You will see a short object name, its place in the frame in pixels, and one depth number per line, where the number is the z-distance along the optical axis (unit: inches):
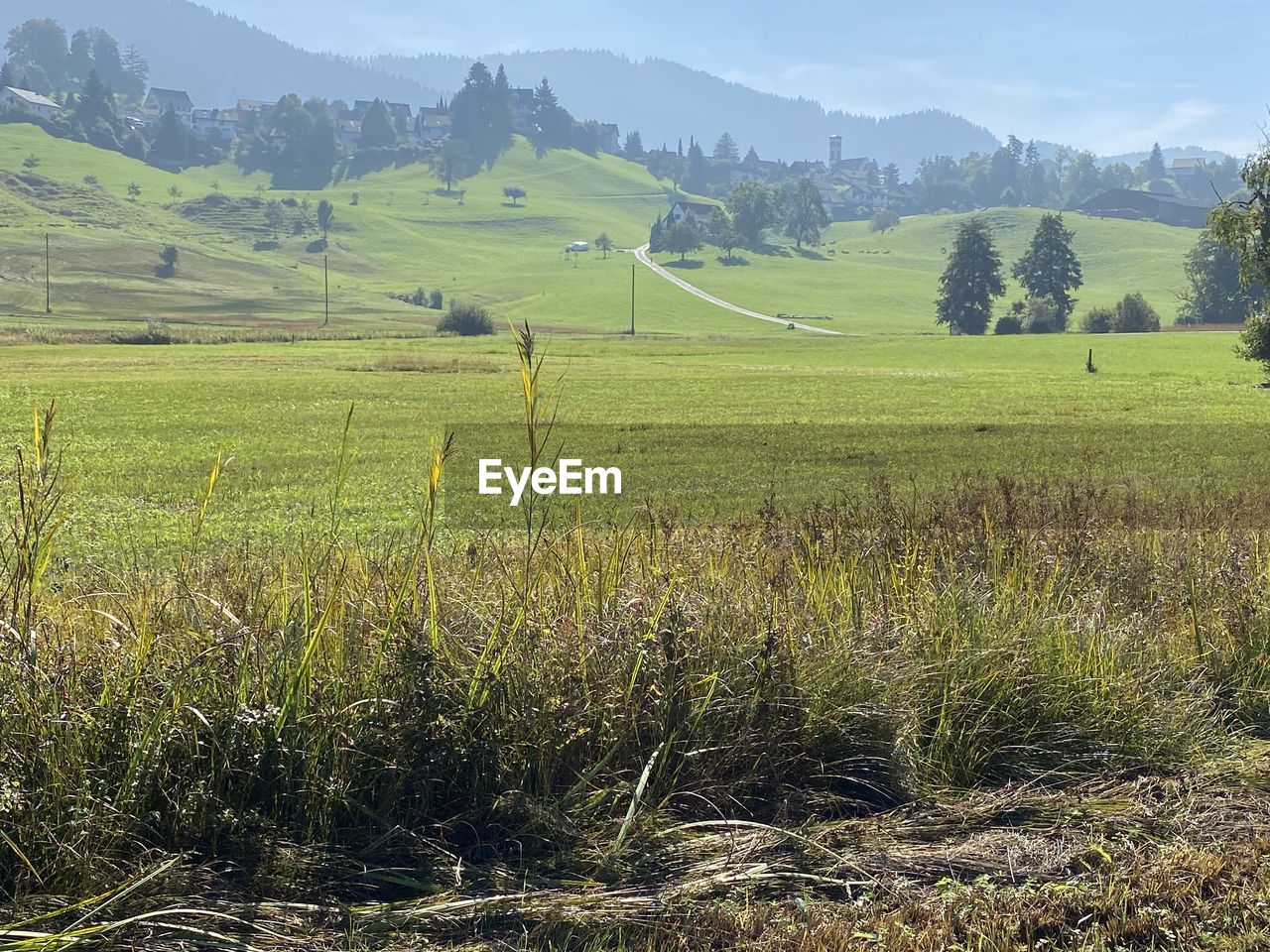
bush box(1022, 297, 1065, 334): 4574.3
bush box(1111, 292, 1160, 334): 4087.1
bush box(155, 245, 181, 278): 6730.3
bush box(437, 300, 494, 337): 4180.6
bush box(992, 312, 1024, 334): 4650.6
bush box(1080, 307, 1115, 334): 4151.1
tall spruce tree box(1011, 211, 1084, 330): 5270.7
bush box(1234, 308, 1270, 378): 1601.9
